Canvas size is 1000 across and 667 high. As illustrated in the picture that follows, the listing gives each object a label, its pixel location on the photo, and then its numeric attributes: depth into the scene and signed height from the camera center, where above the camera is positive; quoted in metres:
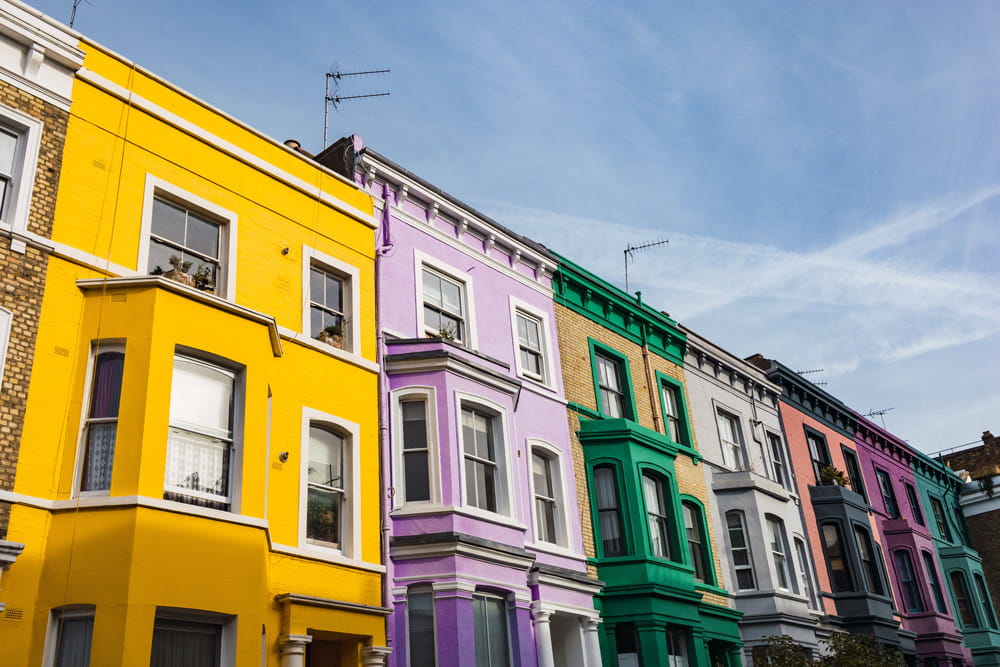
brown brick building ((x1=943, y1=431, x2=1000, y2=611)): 41.16 +8.68
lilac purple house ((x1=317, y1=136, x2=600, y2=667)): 16.55 +5.98
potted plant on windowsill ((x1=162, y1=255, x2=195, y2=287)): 14.80 +7.60
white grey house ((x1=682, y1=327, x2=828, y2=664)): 24.52 +6.38
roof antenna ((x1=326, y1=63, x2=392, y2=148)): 21.75 +14.46
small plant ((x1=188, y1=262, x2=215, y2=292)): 15.16 +7.65
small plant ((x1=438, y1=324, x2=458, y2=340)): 19.55 +8.53
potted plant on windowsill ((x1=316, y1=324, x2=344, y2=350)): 17.17 +7.57
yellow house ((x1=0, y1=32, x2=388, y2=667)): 11.65 +5.20
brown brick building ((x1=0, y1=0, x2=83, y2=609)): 12.19 +8.33
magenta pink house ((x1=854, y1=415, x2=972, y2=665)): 31.97 +6.17
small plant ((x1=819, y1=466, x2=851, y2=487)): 30.69 +7.94
